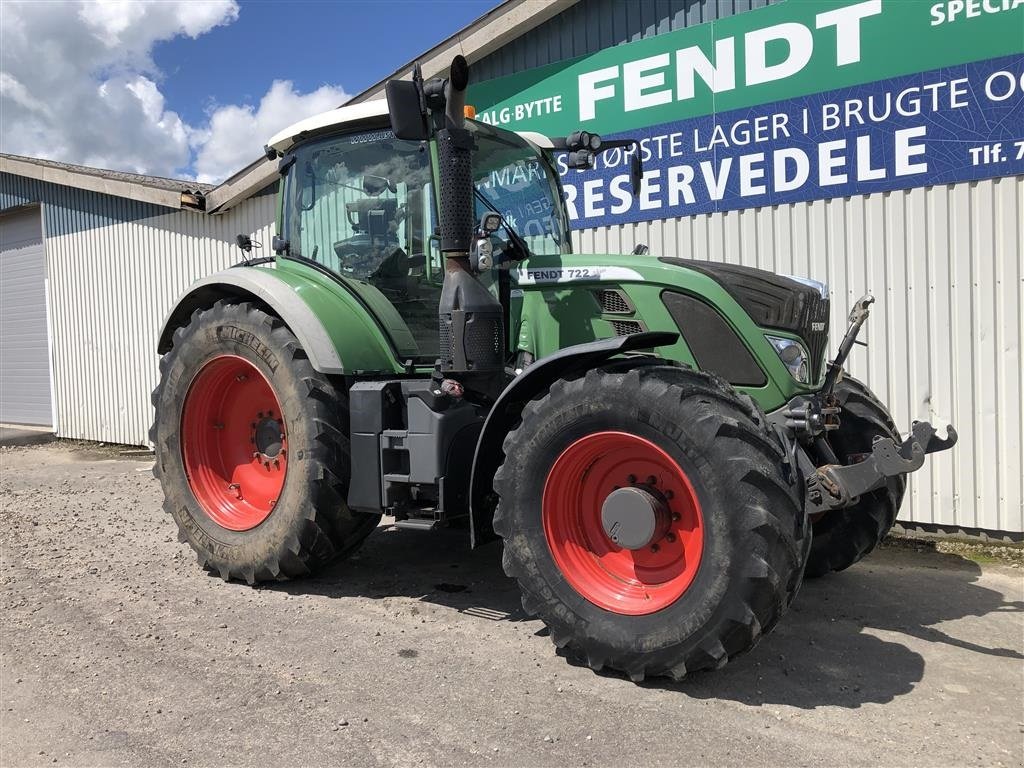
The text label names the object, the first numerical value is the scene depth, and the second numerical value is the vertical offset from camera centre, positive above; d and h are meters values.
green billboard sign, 5.69 +2.20
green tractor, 3.35 -0.27
